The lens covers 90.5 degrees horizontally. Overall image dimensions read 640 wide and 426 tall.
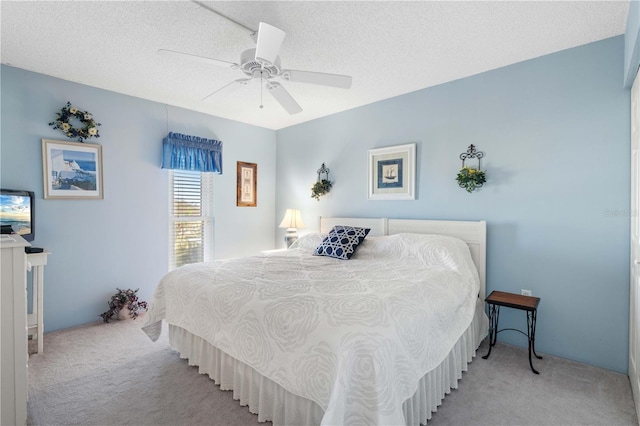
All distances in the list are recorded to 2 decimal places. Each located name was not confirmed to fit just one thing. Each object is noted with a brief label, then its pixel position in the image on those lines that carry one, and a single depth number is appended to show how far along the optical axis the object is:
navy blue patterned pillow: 3.29
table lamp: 4.71
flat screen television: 2.91
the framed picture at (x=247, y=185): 4.87
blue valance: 4.03
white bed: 1.46
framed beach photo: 3.23
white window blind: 4.25
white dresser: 1.63
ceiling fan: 1.89
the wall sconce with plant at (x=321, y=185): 4.52
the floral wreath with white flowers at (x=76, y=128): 3.28
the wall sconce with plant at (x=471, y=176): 3.07
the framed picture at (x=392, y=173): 3.65
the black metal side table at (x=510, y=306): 2.48
